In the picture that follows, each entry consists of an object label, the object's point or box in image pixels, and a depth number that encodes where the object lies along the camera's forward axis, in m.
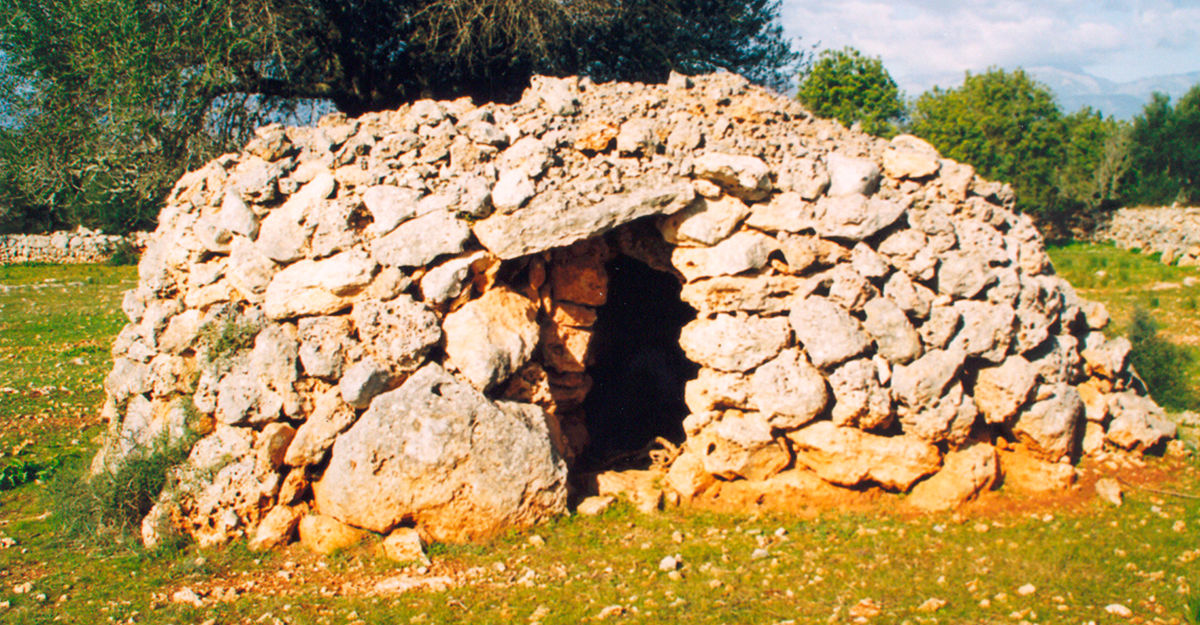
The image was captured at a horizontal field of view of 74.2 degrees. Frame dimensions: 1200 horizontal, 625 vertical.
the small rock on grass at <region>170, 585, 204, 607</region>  4.57
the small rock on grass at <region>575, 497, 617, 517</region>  5.67
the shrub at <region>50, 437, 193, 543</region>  5.40
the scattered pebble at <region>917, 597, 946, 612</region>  4.32
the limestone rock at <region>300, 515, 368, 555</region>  5.20
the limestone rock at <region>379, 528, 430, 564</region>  5.04
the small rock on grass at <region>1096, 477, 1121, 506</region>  5.59
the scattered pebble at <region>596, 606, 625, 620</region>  4.35
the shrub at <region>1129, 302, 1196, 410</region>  7.87
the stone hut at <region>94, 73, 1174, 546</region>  5.38
